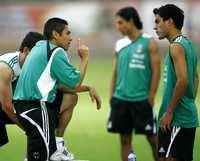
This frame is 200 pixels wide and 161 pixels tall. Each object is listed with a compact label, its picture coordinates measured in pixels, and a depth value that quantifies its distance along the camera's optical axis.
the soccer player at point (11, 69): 20.17
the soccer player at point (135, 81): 23.83
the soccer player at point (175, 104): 18.55
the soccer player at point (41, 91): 18.95
